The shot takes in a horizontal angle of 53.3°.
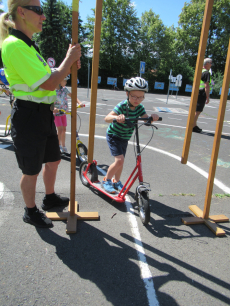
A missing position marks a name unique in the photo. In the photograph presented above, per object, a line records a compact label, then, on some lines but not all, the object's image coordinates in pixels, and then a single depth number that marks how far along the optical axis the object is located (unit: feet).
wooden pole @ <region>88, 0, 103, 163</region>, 7.52
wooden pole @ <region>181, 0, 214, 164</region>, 8.11
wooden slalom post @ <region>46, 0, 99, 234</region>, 7.45
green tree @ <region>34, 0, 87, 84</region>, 128.06
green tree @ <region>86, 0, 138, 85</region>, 140.26
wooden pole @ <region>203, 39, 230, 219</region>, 8.72
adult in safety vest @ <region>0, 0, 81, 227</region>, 6.57
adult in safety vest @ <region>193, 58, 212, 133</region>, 23.94
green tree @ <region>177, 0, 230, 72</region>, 147.02
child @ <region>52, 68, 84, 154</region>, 15.81
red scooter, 9.08
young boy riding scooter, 9.48
